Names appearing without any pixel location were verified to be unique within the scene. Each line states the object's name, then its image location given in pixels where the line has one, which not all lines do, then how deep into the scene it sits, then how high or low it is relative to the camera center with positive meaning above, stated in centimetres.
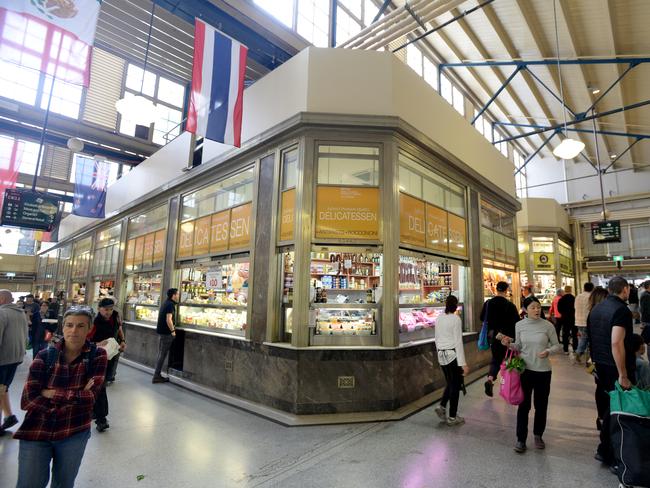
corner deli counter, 482 +23
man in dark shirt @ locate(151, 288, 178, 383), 666 -83
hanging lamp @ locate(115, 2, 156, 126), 747 +375
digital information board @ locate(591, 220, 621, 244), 1271 +244
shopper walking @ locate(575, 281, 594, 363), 748 -36
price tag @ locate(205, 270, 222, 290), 705 +18
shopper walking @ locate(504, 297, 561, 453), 366 -73
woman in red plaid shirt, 207 -72
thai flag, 526 +302
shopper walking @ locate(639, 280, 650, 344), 586 -20
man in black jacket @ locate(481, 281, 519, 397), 504 -35
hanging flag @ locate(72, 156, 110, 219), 1127 +314
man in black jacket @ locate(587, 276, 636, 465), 315 -42
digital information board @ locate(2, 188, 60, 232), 1006 +218
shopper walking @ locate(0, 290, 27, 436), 393 -67
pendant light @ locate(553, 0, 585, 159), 854 +359
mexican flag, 436 +331
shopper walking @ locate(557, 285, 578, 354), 911 -46
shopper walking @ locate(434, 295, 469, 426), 443 -77
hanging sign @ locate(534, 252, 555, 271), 1470 +152
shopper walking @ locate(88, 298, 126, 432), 437 -60
